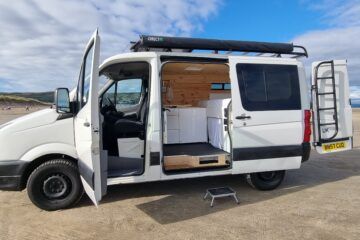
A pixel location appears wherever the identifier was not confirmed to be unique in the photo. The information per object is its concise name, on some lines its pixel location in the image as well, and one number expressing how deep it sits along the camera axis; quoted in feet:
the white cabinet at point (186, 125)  25.52
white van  16.40
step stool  17.67
